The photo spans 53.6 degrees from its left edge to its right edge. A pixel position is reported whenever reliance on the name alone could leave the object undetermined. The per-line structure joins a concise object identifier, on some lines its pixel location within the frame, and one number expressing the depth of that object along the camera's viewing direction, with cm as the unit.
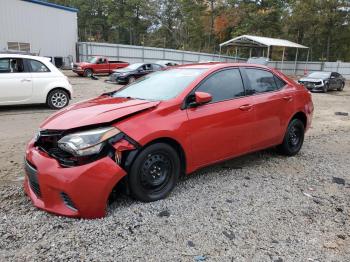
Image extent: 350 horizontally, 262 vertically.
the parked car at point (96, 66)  2436
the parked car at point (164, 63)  2453
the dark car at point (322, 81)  2215
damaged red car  335
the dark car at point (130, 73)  2032
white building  2672
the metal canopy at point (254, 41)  3172
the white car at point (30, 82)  927
